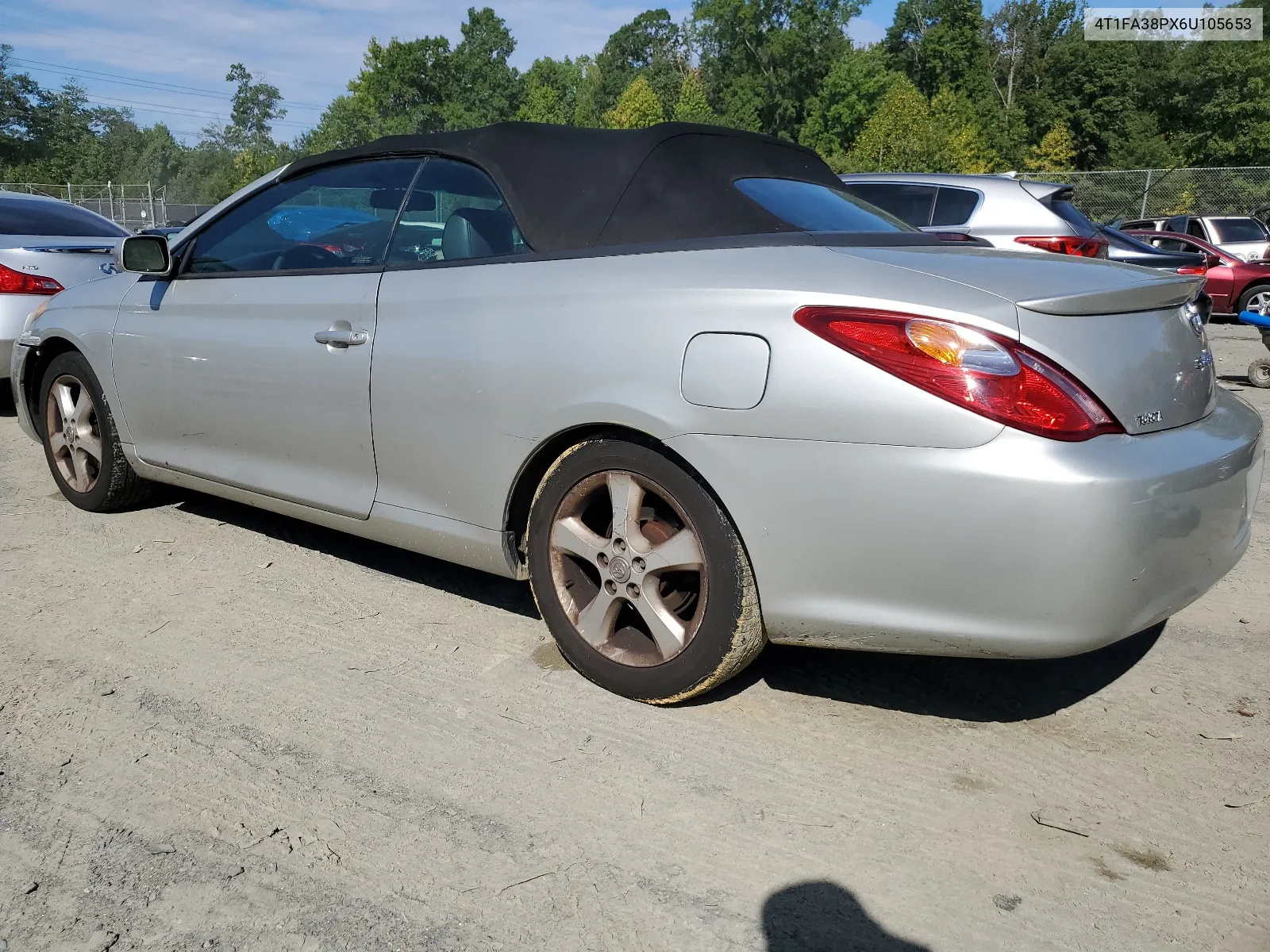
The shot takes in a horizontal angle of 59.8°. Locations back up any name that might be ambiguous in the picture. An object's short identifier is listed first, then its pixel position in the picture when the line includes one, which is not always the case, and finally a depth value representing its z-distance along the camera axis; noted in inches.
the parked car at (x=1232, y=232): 712.4
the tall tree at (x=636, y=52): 3912.4
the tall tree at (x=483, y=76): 3489.2
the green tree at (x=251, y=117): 5021.7
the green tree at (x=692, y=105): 2751.0
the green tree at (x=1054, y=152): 2054.6
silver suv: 329.1
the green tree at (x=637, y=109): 2942.9
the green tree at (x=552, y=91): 3533.5
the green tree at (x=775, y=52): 2930.6
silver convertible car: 93.5
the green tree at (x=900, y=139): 1457.9
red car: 626.2
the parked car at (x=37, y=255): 269.7
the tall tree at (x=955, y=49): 2842.0
